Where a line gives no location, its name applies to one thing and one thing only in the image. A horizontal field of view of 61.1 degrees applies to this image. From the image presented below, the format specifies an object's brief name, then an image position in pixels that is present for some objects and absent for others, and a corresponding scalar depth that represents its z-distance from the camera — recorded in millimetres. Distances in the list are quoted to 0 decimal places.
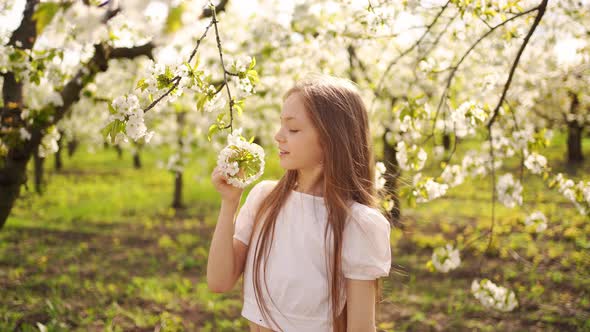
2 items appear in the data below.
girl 1650
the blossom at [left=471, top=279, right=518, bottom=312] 3180
